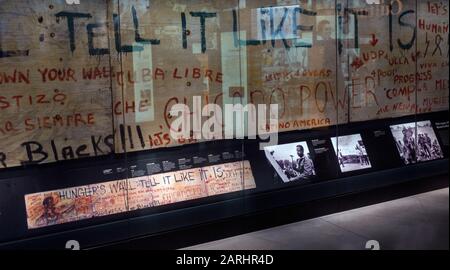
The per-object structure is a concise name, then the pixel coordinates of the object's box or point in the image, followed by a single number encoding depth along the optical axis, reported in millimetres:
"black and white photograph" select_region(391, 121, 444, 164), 6797
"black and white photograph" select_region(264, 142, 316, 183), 5812
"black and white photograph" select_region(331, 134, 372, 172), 6316
